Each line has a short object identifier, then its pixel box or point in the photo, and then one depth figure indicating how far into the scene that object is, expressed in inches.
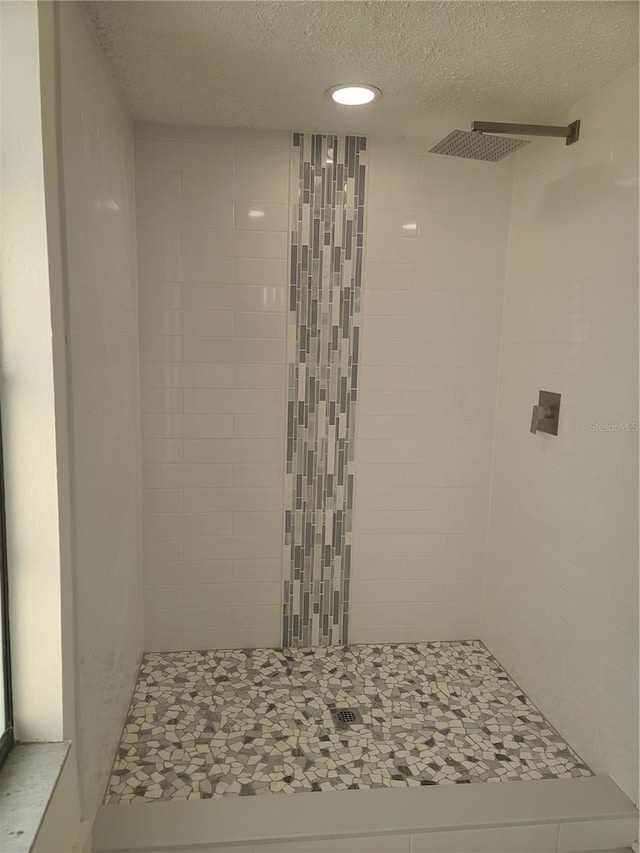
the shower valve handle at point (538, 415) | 86.0
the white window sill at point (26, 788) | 46.3
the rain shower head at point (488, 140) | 76.4
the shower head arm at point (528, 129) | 78.2
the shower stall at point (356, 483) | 69.6
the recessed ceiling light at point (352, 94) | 77.0
